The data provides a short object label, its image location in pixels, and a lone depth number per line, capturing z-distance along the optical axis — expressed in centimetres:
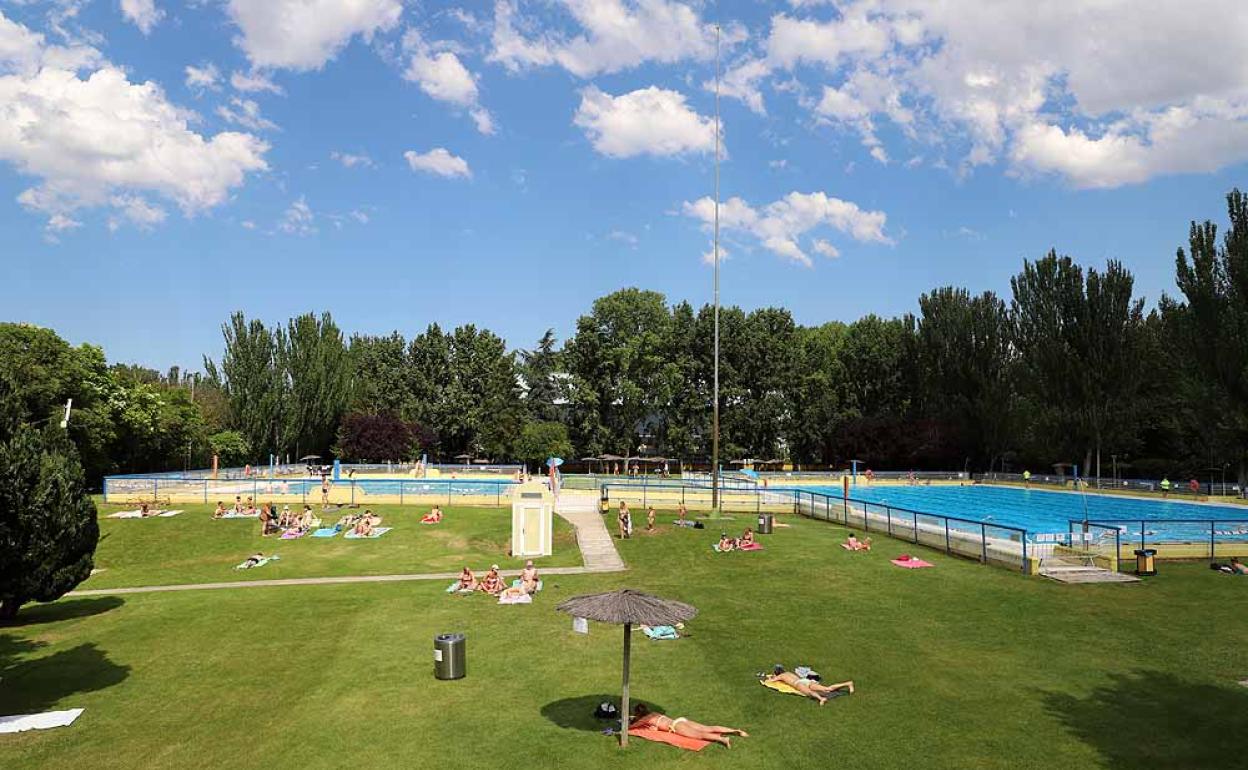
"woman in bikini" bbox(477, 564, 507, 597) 2297
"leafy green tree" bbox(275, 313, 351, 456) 7444
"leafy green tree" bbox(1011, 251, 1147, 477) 6412
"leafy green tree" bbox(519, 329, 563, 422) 9550
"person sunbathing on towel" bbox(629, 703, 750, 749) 1239
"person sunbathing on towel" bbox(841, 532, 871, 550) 2961
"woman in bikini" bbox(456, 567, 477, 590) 2345
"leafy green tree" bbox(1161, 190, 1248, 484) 4556
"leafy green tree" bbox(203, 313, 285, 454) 7244
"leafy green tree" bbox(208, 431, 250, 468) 6888
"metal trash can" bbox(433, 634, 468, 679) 1555
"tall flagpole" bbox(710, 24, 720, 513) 3778
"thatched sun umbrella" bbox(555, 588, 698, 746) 1213
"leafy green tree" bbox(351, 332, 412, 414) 8181
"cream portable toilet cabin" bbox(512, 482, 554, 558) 2948
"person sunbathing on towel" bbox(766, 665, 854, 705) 1424
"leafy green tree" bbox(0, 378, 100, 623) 1467
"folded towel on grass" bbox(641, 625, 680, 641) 1847
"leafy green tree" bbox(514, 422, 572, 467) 7494
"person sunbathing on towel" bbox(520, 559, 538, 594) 2286
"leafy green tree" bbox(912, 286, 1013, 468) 7488
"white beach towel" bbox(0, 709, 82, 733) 1327
